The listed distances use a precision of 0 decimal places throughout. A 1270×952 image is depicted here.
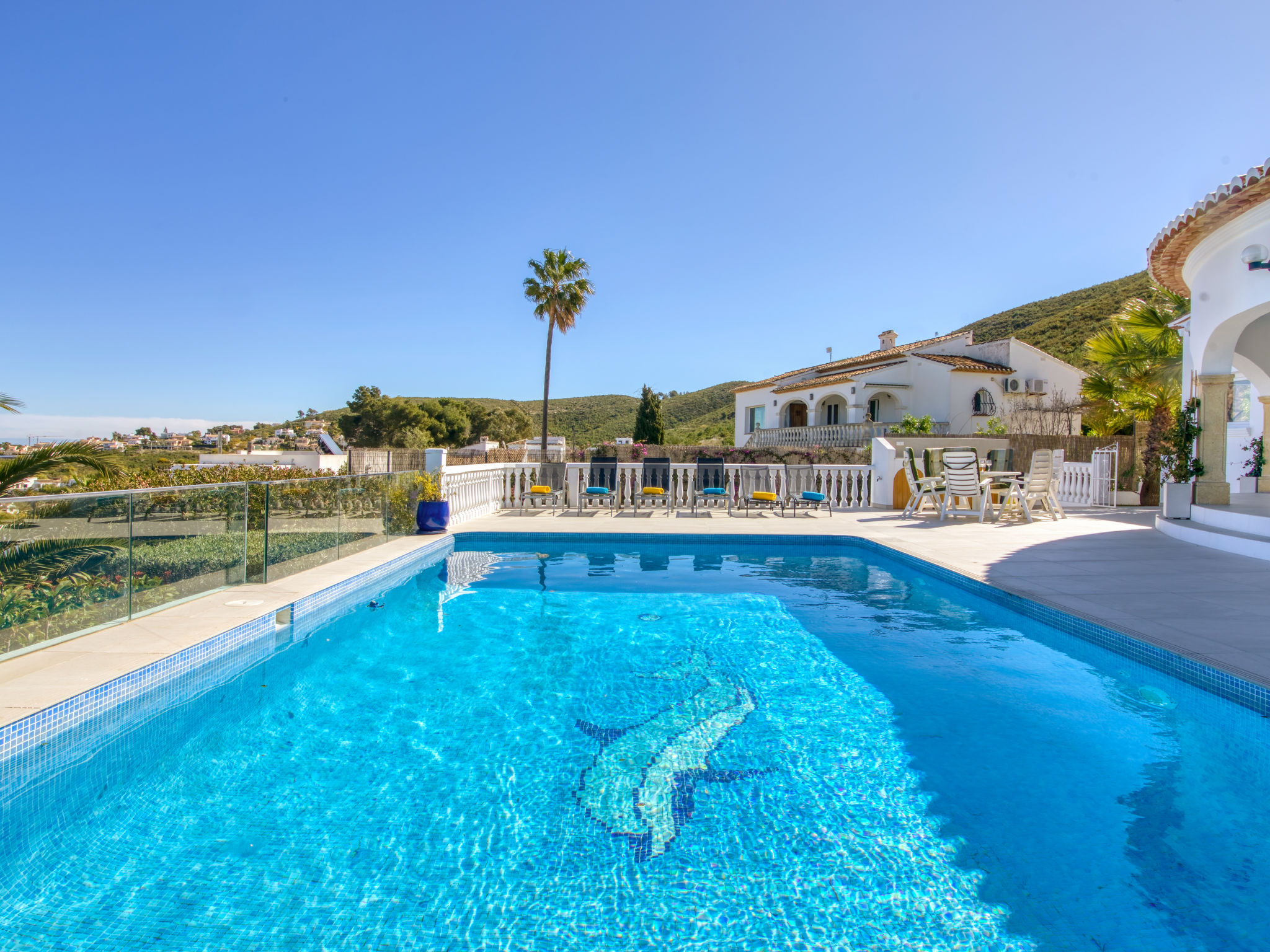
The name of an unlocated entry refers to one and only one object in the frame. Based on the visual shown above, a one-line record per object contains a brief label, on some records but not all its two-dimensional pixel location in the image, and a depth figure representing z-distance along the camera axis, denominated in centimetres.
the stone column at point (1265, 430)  1185
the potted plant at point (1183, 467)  887
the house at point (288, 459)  2780
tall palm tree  2691
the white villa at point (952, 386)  2544
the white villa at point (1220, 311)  705
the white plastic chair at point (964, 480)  1033
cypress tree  3186
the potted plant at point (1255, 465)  1043
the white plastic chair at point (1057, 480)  1059
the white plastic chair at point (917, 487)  1091
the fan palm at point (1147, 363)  1255
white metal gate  1285
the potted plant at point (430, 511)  888
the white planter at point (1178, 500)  888
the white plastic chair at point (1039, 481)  1046
